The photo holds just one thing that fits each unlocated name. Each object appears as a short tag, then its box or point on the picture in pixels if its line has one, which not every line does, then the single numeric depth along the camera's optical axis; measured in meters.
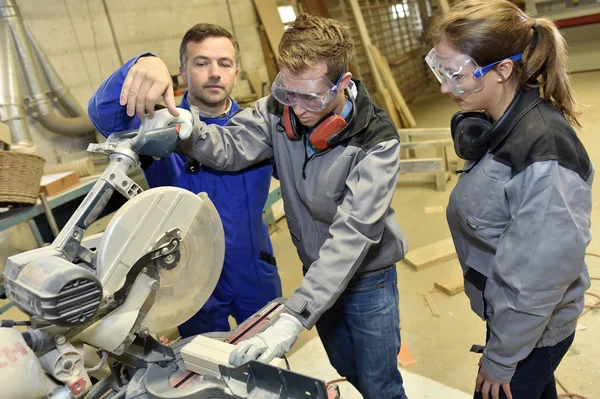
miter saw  0.83
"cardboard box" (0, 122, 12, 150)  2.46
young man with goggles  1.14
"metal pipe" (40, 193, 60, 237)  2.49
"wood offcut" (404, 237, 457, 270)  3.21
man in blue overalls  1.59
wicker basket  2.18
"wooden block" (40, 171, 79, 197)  2.59
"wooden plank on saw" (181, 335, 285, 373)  0.94
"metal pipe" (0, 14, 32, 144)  3.02
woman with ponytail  1.02
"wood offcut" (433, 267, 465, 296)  2.85
